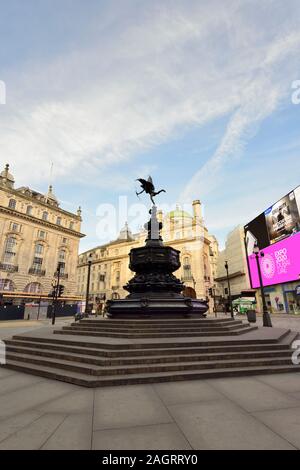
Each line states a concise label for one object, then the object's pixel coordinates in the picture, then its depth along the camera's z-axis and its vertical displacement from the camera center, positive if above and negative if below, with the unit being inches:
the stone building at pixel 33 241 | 1497.3 +467.8
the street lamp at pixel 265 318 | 545.4 -29.6
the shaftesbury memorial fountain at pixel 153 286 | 381.4 +38.6
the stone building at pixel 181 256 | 1831.9 +446.0
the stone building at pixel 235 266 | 2190.0 +378.9
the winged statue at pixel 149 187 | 521.3 +261.3
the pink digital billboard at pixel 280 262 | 1444.0 +281.5
